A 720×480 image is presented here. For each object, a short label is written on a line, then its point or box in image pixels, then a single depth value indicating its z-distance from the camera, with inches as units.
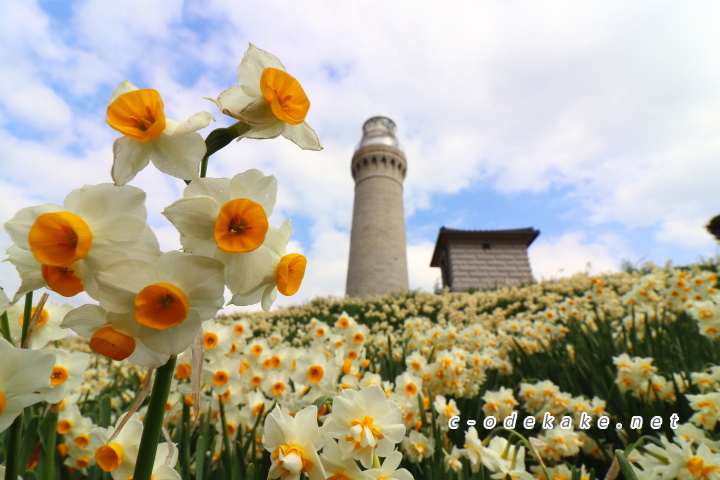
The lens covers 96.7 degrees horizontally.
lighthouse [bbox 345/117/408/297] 612.6
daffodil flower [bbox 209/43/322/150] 5.7
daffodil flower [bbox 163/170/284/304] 5.0
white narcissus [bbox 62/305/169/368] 4.6
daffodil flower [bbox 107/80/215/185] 5.1
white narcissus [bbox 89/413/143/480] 7.1
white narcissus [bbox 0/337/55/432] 5.1
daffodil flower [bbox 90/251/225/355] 4.6
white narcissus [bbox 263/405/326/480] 6.4
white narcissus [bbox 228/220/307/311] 5.4
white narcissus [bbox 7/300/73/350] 8.5
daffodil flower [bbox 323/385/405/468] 6.5
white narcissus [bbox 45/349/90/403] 8.6
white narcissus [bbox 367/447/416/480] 6.9
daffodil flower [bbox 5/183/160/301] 4.6
